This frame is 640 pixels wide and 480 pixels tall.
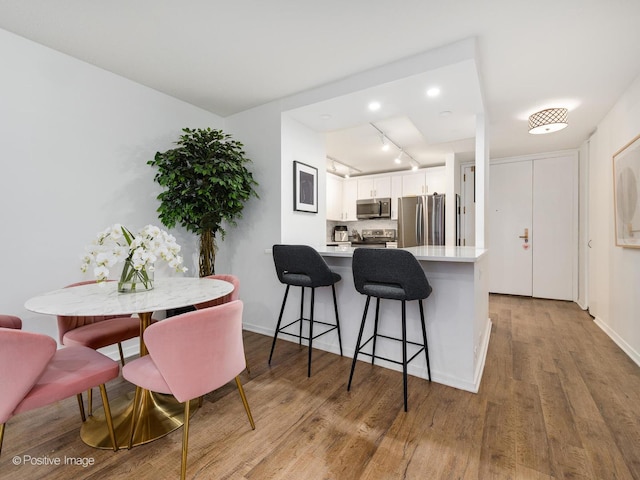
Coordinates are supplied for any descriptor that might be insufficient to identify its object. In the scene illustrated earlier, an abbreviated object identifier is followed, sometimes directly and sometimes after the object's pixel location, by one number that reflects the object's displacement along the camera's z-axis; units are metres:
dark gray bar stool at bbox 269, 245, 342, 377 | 2.28
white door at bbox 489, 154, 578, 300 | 4.65
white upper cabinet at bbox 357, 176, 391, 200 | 5.75
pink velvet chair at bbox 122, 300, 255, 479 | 1.23
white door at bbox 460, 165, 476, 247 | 5.25
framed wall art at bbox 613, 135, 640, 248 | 2.54
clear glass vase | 1.70
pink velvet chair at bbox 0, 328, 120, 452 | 1.09
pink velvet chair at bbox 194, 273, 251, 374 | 2.06
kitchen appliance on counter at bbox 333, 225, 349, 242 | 6.05
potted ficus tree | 2.69
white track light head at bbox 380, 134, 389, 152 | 3.82
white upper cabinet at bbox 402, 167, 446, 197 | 5.30
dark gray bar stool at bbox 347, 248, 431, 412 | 1.84
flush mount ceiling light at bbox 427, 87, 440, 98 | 2.42
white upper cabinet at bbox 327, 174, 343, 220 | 5.77
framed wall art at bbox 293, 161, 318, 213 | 3.17
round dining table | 1.37
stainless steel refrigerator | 4.54
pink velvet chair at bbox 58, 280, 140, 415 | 1.82
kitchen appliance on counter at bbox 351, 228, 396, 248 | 5.66
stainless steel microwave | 5.57
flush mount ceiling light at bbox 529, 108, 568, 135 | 3.14
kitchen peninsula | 2.09
